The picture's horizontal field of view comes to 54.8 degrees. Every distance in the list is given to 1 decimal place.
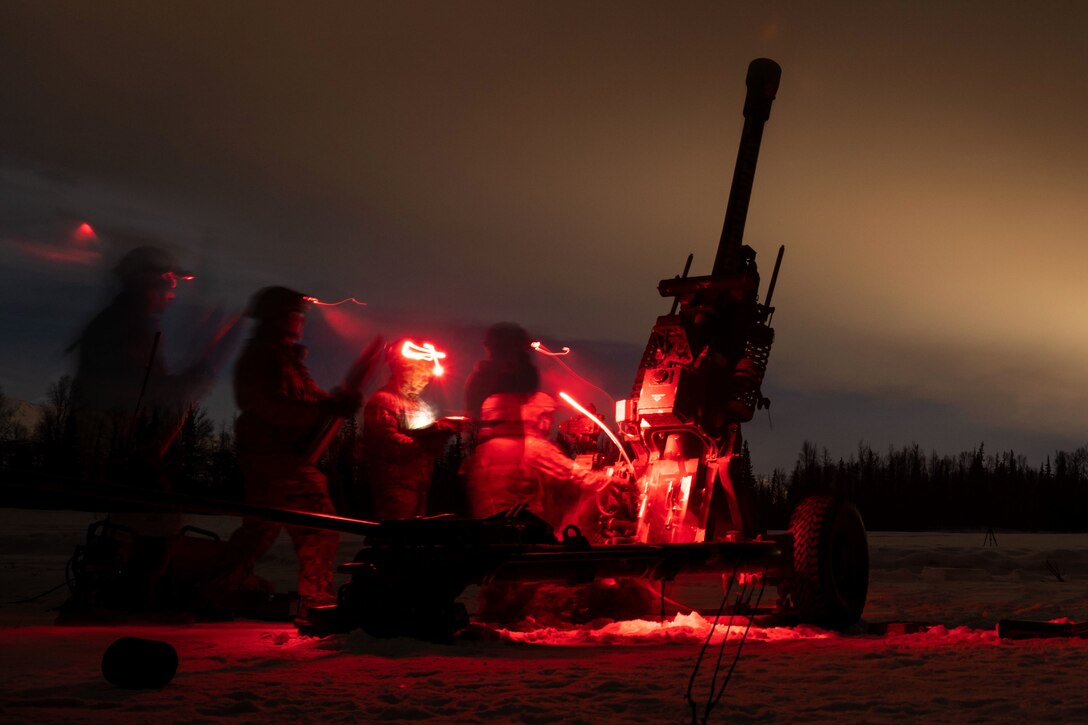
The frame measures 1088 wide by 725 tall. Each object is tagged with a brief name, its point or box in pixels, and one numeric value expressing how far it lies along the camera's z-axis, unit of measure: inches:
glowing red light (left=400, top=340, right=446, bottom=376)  439.2
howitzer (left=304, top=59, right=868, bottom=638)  310.8
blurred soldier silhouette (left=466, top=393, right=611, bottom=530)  419.8
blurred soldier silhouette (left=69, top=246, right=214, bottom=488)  396.2
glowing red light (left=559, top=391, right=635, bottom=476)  444.5
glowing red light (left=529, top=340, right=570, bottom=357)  462.6
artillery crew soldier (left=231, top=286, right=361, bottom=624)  396.8
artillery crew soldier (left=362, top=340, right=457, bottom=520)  424.5
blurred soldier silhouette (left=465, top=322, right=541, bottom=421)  469.1
